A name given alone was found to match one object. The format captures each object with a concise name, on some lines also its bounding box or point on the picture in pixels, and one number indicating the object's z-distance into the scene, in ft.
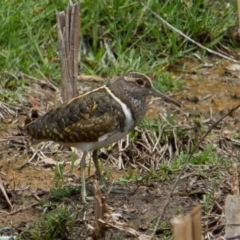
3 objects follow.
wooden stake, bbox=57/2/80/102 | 53.78
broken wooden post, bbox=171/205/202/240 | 29.76
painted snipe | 47.60
